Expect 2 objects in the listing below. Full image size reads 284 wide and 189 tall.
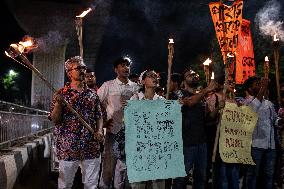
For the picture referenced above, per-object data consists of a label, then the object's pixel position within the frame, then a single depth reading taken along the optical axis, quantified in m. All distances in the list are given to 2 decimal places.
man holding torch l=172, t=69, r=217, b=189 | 6.46
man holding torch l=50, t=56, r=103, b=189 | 5.50
